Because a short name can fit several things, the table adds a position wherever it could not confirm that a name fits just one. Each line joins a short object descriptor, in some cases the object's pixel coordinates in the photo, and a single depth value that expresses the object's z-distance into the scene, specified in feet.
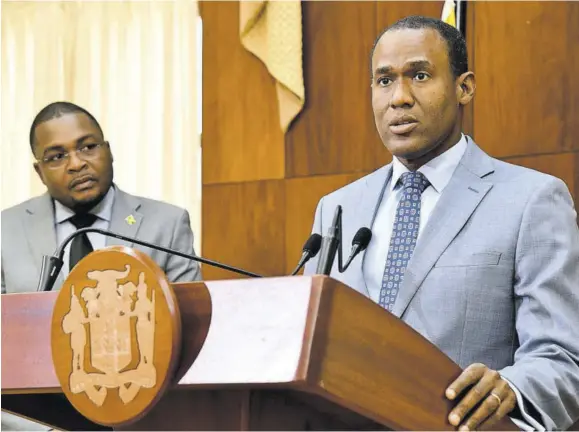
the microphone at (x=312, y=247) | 11.05
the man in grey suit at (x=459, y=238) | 11.10
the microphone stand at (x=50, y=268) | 12.15
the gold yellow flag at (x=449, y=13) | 22.26
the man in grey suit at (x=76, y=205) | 21.44
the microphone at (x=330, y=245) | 9.84
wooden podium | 8.03
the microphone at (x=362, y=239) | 11.51
